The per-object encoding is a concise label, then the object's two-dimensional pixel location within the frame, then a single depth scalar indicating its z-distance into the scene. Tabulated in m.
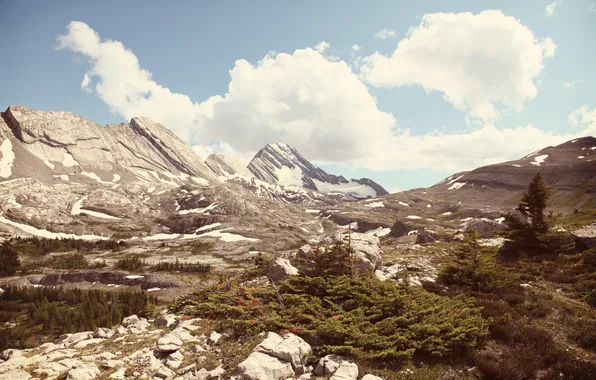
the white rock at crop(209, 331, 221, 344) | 14.52
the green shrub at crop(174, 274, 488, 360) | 12.33
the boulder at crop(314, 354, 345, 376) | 11.23
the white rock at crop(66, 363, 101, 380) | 11.20
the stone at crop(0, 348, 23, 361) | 17.99
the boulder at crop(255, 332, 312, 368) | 11.65
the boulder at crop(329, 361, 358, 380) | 10.56
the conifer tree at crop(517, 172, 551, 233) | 29.23
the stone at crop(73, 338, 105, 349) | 17.44
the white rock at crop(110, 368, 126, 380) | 11.48
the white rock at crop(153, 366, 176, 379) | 11.67
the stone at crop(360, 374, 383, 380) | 10.34
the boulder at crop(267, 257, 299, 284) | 22.95
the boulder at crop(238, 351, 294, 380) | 10.48
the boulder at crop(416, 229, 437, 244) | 56.62
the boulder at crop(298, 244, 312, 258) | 23.91
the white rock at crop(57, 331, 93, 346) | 21.38
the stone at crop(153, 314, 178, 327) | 19.20
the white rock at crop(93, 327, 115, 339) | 20.10
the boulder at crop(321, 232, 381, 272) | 23.70
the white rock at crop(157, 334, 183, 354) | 13.48
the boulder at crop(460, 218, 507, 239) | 54.62
